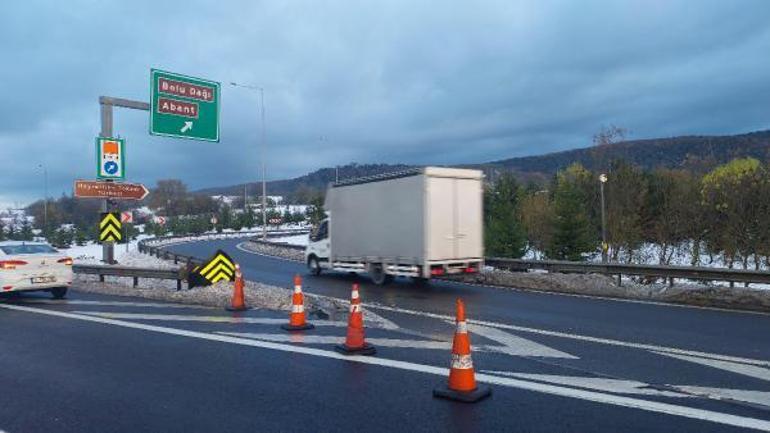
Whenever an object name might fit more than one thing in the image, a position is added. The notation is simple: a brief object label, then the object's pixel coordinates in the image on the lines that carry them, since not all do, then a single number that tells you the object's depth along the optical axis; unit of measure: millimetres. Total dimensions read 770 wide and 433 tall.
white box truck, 16031
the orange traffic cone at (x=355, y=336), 8031
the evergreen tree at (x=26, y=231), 60672
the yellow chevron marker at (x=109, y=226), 19031
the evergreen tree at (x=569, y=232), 31531
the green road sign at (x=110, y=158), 18734
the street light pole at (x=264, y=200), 50450
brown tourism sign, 18055
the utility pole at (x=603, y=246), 26906
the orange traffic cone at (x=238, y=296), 12383
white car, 13898
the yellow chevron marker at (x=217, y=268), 15081
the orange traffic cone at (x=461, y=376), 5965
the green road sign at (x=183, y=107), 19297
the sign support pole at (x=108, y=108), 18859
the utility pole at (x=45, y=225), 65656
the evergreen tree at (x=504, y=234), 32781
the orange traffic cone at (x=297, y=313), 9914
